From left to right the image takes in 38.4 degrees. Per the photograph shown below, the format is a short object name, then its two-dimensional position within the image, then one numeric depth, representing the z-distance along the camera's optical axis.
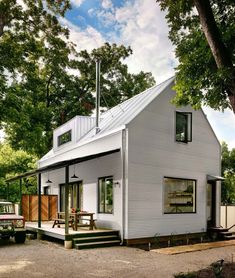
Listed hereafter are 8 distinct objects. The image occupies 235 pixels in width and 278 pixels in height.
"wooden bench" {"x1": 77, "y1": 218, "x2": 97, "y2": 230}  13.79
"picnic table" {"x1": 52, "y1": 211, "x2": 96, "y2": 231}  13.57
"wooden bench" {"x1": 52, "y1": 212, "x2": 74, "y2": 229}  14.49
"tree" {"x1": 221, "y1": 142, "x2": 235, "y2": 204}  32.44
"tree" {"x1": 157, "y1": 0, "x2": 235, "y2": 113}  8.70
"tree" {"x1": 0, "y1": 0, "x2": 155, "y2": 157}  19.12
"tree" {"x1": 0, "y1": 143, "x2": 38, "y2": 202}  29.42
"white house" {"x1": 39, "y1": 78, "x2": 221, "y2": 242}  13.28
